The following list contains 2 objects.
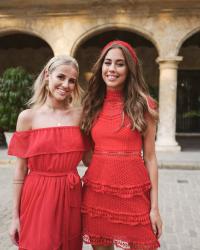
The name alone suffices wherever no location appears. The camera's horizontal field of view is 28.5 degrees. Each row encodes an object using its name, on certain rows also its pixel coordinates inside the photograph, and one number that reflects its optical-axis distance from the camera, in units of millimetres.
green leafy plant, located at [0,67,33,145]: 10734
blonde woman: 2172
